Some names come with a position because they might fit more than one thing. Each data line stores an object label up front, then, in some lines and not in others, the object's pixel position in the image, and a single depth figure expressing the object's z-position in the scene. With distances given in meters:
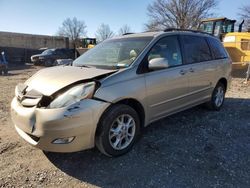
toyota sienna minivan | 2.26
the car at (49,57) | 17.40
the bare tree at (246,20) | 32.25
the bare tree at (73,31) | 60.51
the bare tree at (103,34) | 59.44
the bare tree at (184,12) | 29.87
